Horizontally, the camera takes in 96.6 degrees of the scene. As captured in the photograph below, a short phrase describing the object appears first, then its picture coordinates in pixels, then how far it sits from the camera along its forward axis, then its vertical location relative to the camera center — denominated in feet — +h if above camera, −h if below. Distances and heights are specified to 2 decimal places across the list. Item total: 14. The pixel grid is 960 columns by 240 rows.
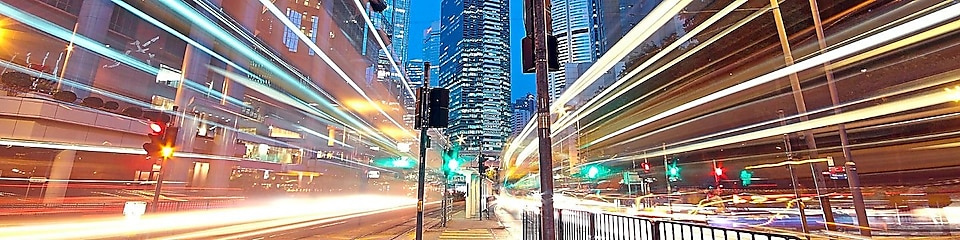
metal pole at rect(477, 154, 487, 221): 63.16 +1.89
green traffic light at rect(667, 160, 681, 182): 69.21 +5.92
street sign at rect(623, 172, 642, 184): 66.99 +4.54
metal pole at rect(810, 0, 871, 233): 30.42 +4.30
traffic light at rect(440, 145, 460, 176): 48.91 +5.14
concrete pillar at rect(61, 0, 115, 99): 58.29 +24.83
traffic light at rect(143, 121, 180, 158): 28.19 +4.18
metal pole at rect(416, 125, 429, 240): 24.45 +1.74
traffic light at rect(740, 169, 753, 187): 60.74 +4.41
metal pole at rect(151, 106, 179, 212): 31.71 +1.09
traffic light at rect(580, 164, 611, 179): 83.82 +7.10
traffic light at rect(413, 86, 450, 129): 23.56 +5.23
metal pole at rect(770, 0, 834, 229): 35.12 +10.08
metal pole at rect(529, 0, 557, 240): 10.95 +2.36
